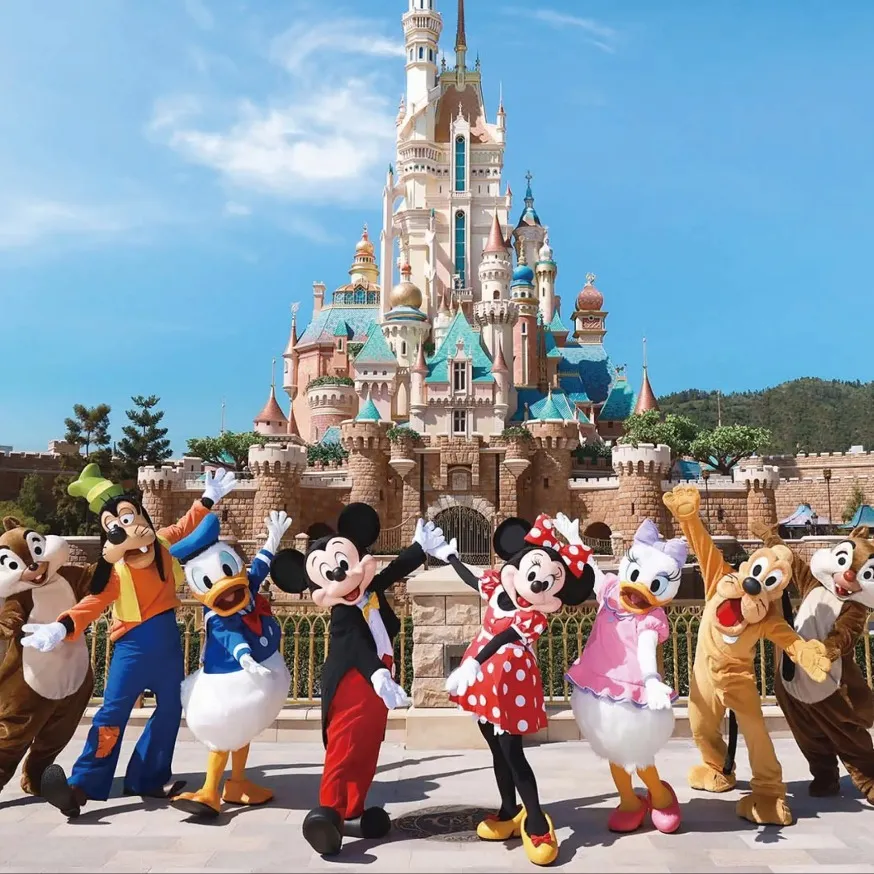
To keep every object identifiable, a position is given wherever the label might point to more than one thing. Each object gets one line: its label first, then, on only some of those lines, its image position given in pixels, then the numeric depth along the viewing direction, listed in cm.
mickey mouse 412
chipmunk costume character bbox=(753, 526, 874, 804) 478
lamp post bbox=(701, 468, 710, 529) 2944
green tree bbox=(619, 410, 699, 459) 3628
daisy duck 419
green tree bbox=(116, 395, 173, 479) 3497
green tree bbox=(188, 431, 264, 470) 3738
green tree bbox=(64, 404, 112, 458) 3547
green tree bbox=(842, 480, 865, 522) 3451
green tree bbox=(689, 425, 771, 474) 3591
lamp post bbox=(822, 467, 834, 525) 3809
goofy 472
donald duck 448
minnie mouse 419
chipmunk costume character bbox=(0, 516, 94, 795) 464
